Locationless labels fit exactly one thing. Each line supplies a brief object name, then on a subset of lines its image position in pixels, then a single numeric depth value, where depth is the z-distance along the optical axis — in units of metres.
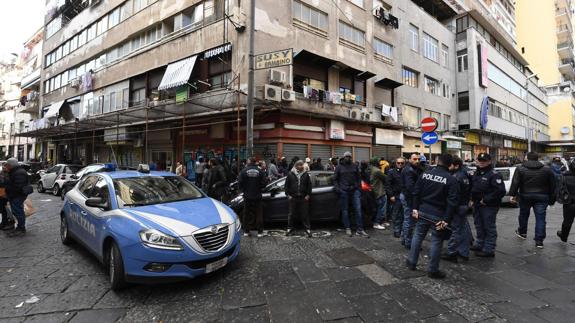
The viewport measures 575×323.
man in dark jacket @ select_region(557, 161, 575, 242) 5.23
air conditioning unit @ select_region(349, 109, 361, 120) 14.95
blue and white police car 3.42
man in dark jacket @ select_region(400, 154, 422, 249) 5.46
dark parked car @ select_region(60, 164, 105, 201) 10.94
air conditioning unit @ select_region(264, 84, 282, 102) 11.37
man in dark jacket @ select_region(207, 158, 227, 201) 8.46
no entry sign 8.55
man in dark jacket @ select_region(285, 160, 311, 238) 6.24
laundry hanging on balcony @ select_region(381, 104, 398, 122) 17.05
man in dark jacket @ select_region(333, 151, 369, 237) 6.29
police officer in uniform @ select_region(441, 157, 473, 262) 4.75
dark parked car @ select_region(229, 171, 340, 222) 6.84
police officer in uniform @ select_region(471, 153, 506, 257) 4.91
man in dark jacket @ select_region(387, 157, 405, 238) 6.20
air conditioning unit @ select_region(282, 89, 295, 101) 11.80
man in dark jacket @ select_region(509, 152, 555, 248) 5.36
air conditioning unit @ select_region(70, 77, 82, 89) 21.89
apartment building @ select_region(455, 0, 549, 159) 24.59
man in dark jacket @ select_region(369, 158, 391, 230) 6.88
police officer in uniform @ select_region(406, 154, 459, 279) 3.87
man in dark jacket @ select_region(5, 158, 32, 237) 6.31
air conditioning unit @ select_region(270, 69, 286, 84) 11.97
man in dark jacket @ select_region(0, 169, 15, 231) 6.32
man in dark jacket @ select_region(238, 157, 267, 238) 6.16
